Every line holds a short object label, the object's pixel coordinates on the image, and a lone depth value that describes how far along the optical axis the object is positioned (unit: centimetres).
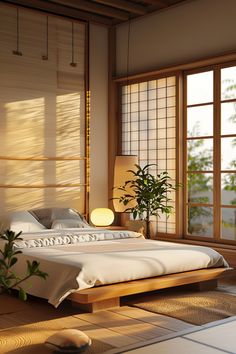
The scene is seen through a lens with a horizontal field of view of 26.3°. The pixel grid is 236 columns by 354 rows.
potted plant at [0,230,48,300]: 115
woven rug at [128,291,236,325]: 382
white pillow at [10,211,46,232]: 544
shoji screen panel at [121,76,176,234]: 642
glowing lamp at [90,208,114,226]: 657
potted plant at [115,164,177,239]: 609
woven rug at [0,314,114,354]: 306
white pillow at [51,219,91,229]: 569
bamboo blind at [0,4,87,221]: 609
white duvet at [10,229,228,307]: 390
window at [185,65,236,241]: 578
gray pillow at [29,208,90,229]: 585
